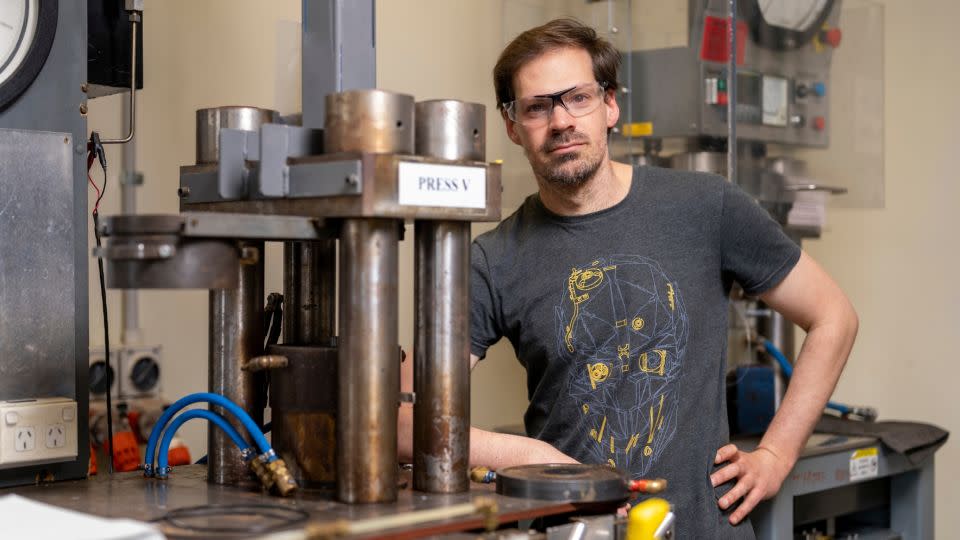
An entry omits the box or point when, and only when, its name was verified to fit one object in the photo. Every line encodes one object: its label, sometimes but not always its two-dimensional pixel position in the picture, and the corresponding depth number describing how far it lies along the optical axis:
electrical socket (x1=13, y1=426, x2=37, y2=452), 1.41
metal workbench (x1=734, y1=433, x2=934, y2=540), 2.29
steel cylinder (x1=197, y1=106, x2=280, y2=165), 1.38
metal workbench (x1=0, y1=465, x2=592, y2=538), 1.13
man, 1.81
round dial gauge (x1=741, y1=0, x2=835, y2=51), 2.78
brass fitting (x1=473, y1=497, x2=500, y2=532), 1.09
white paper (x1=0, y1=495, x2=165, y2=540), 0.97
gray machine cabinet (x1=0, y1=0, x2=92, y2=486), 1.45
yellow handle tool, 1.18
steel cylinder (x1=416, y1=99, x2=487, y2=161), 1.24
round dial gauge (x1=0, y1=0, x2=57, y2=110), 1.45
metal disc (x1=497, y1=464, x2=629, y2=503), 1.20
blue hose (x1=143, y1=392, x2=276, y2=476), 1.29
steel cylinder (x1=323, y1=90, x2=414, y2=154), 1.19
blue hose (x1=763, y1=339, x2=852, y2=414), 2.68
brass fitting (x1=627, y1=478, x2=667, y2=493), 1.26
